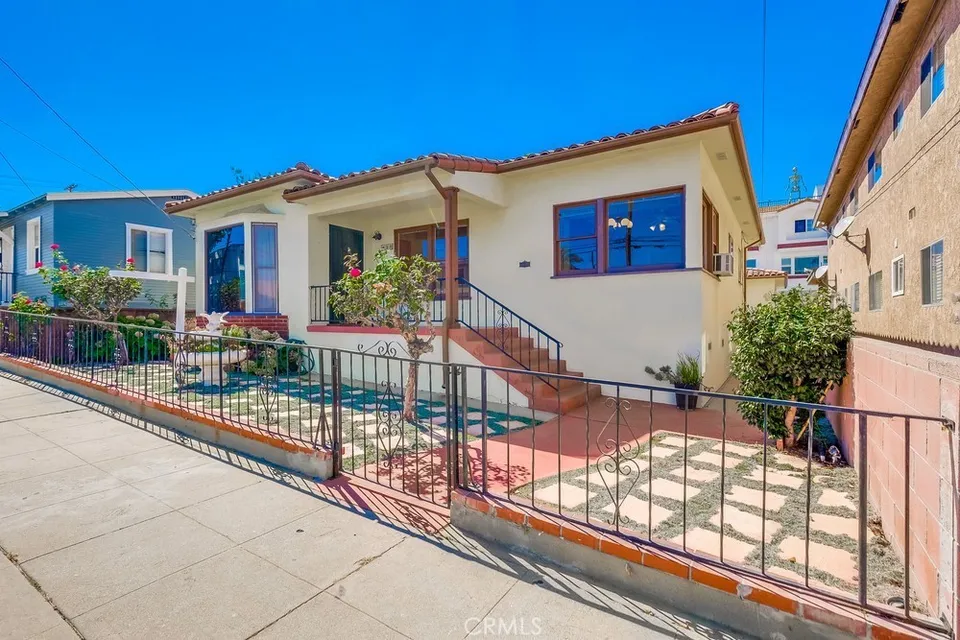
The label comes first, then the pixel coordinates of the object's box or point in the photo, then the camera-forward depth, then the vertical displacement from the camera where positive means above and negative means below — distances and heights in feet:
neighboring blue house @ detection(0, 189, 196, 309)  45.39 +9.08
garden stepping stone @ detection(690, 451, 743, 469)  13.47 -4.32
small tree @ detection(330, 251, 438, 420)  17.58 +0.84
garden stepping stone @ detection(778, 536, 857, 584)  7.77 -4.36
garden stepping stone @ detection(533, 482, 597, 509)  10.81 -4.36
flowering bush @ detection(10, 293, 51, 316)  33.14 +1.10
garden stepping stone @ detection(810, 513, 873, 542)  9.23 -4.38
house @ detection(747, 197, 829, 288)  96.27 +16.56
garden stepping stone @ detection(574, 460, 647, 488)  12.15 -4.36
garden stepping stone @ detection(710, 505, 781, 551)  9.17 -4.34
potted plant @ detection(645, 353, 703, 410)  21.53 -2.78
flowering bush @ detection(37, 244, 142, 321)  31.37 +2.15
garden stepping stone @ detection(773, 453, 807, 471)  13.39 -4.38
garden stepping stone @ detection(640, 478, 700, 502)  11.13 -4.32
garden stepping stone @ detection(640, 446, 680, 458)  14.53 -4.35
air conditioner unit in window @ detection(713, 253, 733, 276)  25.99 +3.11
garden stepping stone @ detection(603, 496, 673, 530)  9.77 -4.31
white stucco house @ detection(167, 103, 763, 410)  22.52 +4.66
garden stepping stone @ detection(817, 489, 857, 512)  10.67 -4.38
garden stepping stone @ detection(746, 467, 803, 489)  11.98 -4.37
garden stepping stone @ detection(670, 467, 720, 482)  12.26 -4.32
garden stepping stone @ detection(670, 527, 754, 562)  8.30 -4.31
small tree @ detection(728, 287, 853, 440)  13.96 -1.14
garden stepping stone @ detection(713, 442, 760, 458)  14.55 -4.33
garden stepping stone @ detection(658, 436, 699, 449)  15.69 -4.35
